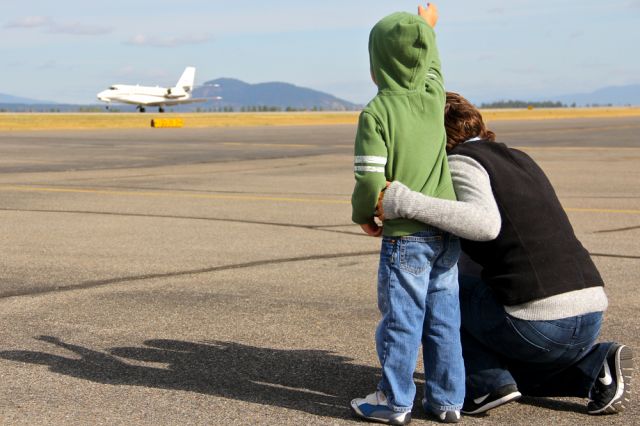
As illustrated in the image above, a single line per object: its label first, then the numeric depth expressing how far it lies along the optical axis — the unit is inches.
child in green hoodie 276.1
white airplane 6142.9
